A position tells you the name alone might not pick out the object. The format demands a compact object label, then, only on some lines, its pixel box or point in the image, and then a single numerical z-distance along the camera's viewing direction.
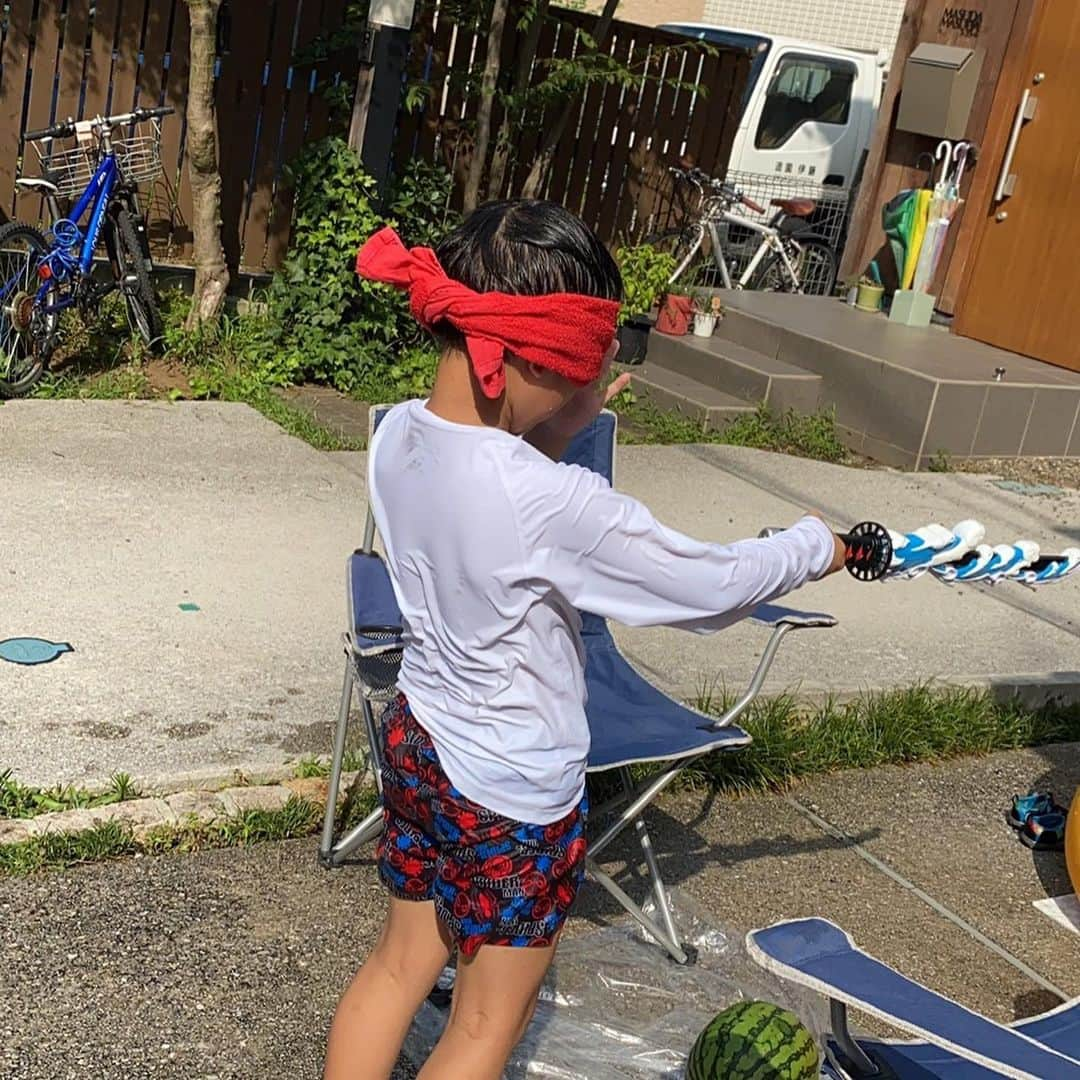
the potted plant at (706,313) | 8.80
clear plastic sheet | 2.91
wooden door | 8.80
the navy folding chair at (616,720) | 3.16
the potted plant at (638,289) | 8.62
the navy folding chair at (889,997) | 1.99
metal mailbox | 9.56
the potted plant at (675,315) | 8.73
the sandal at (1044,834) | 4.13
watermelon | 2.44
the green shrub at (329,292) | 7.38
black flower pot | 8.60
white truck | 12.20
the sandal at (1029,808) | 4.20
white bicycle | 10.22
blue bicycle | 6.46
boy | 2.11
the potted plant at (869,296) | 9.81
